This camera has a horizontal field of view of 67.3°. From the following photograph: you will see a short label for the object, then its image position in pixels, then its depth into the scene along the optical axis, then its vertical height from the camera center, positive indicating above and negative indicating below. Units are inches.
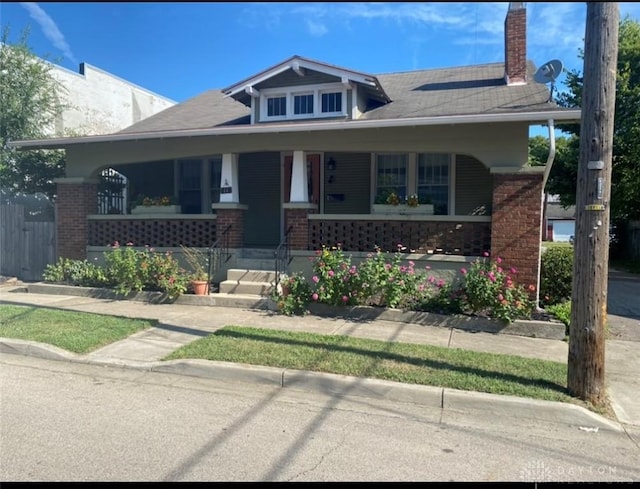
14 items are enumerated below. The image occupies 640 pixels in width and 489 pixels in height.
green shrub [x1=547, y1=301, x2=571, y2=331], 311.9 -54.5
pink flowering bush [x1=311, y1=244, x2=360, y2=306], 337.7 -38.4
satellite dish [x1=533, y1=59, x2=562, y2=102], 354.3 +118.7
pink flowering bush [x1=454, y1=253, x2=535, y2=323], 307.8 -42.0
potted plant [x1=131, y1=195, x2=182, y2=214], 473.1 +19.0
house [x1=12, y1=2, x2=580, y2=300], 345.7 +61.5
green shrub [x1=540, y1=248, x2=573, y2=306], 374.0 -37.7
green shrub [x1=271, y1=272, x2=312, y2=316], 340.2 -49.0
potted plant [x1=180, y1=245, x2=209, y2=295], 386.3 -35.2
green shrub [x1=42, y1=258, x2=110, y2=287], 420.2 -43.3
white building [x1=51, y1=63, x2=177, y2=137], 721.6 +213.3
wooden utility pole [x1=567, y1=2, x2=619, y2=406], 185.8 +8.7
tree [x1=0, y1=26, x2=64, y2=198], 545.5 +120.8
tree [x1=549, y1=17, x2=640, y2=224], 701.9 +138.1
